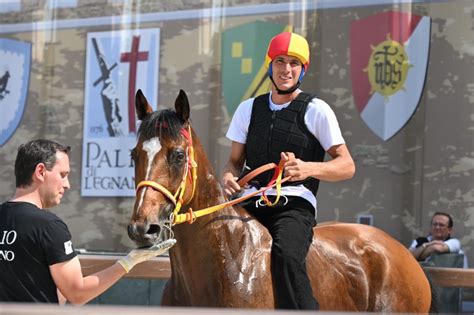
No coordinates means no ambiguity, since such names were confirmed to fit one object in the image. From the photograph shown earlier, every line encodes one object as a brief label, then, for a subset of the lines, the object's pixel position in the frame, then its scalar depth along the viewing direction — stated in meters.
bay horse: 6.87
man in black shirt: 5.57
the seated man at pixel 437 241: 12.89
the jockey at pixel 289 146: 7.69
